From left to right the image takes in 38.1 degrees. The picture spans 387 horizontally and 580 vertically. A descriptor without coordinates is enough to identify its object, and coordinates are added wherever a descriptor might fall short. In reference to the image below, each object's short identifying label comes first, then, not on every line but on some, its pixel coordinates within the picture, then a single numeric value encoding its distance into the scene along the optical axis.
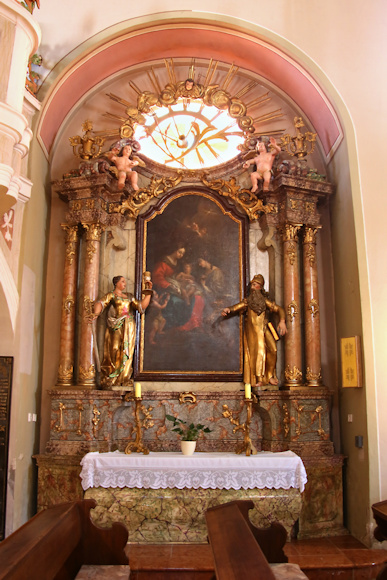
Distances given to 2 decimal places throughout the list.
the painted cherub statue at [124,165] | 7.99
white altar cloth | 6.50
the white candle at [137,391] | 6.88
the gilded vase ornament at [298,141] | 8.05
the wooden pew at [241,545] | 2.98
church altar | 6.46
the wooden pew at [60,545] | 2.82
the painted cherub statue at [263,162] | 8.07
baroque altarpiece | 7.31
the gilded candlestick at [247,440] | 6.89
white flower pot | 6.84
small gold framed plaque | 6.89
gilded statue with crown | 7.71
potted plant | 6.85
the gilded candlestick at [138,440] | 6.98
